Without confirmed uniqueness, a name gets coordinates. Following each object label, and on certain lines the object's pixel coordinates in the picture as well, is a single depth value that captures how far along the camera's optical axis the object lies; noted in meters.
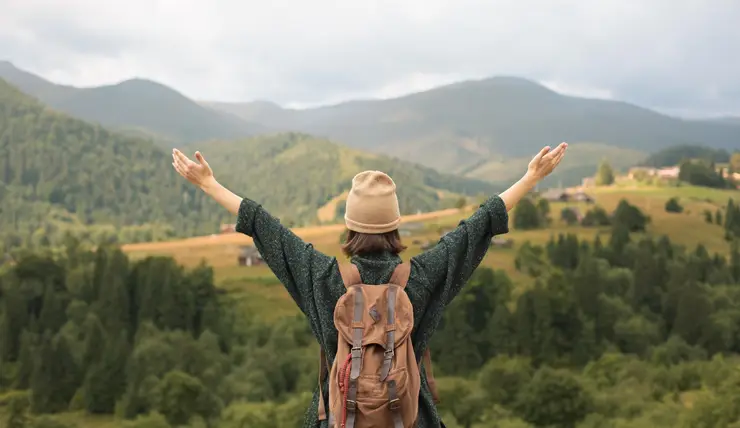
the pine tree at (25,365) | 47.06
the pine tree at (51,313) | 55.88
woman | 2.74
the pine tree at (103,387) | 43.41
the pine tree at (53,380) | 44.00
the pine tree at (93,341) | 46.94
